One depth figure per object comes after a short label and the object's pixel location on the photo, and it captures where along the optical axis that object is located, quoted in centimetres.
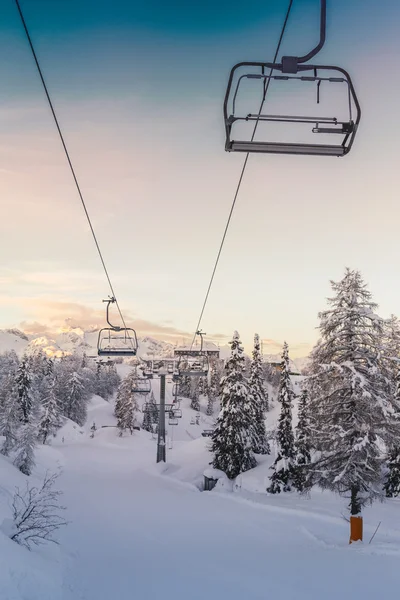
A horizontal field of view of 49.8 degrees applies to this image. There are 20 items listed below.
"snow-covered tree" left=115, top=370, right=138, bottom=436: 7193
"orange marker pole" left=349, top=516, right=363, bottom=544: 1811
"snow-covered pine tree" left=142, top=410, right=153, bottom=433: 8886
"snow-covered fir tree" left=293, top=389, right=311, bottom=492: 3328
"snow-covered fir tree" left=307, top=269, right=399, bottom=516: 1809
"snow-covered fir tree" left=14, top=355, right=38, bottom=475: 5826
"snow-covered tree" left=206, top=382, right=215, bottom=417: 12812
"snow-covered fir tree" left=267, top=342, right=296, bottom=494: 3350
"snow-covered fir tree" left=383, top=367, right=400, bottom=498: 3106
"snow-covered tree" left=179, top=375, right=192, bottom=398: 13888
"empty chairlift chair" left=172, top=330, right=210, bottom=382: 3222
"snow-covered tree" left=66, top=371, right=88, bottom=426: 8106
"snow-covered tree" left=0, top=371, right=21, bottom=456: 4338
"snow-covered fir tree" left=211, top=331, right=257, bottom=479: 3541
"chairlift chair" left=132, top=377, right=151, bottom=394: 3781
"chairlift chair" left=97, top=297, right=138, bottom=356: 2086
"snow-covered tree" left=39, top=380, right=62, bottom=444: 6059
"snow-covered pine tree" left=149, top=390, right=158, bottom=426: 9379
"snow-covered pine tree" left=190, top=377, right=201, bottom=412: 12712
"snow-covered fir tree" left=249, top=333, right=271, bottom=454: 4312
